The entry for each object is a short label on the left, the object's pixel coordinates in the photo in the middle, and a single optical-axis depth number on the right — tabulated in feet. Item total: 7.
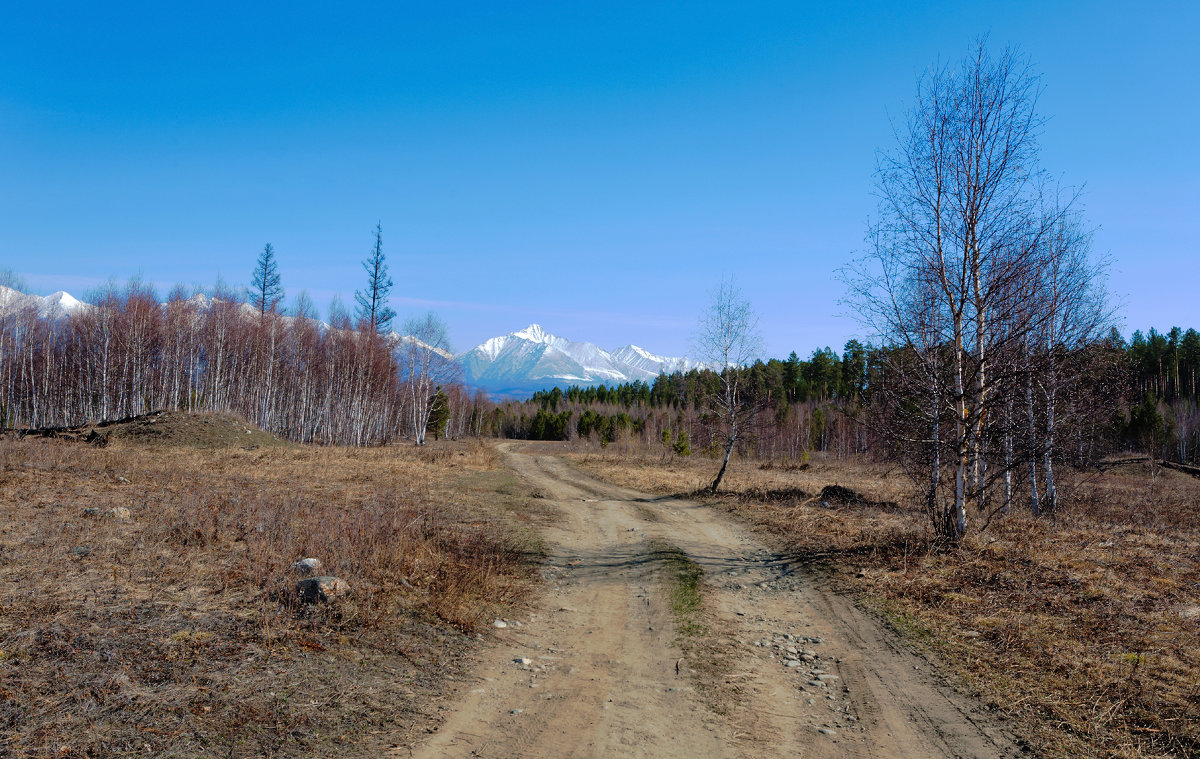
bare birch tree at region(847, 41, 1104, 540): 34.76
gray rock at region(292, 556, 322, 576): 24.95
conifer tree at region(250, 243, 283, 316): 165.58
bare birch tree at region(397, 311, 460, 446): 158.30
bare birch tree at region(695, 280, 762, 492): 72.43
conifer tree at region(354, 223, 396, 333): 158.30
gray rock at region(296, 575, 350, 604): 21.98
